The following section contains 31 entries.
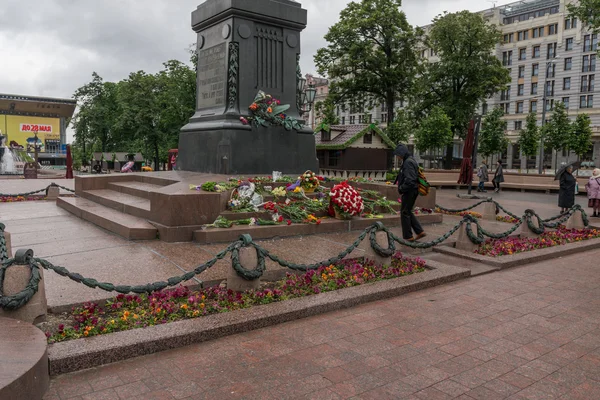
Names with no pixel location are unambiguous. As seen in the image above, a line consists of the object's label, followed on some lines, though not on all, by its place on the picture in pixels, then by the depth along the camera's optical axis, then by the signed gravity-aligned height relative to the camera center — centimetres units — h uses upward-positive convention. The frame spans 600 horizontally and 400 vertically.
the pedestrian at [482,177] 2770 -92
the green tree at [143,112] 4859 +449
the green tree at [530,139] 5134 +237
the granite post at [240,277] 547 -132
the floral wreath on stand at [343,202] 984 -86
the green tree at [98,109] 5903 +581
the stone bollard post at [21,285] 418 -112
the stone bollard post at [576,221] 1186 -145
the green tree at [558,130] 4438 +294
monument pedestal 1212 +193
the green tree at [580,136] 4369 +233
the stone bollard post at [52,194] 1484 -116
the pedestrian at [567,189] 1527 -86
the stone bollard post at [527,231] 1036 -148
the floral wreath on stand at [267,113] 1227 +115
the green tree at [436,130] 3812 +238
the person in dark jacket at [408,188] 877 -50
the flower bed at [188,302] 448 -154
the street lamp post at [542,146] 4278 +143
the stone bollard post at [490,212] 1345 -141
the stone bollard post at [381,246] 700 -131
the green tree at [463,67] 4256 +829
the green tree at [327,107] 3889 +423
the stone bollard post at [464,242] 865 -146
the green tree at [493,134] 4847 +269
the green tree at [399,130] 3794 +240
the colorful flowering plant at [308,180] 1081 -47
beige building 6519 +1381
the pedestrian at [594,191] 1557 -93
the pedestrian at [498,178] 2688 -95
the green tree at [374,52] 3675 +833
